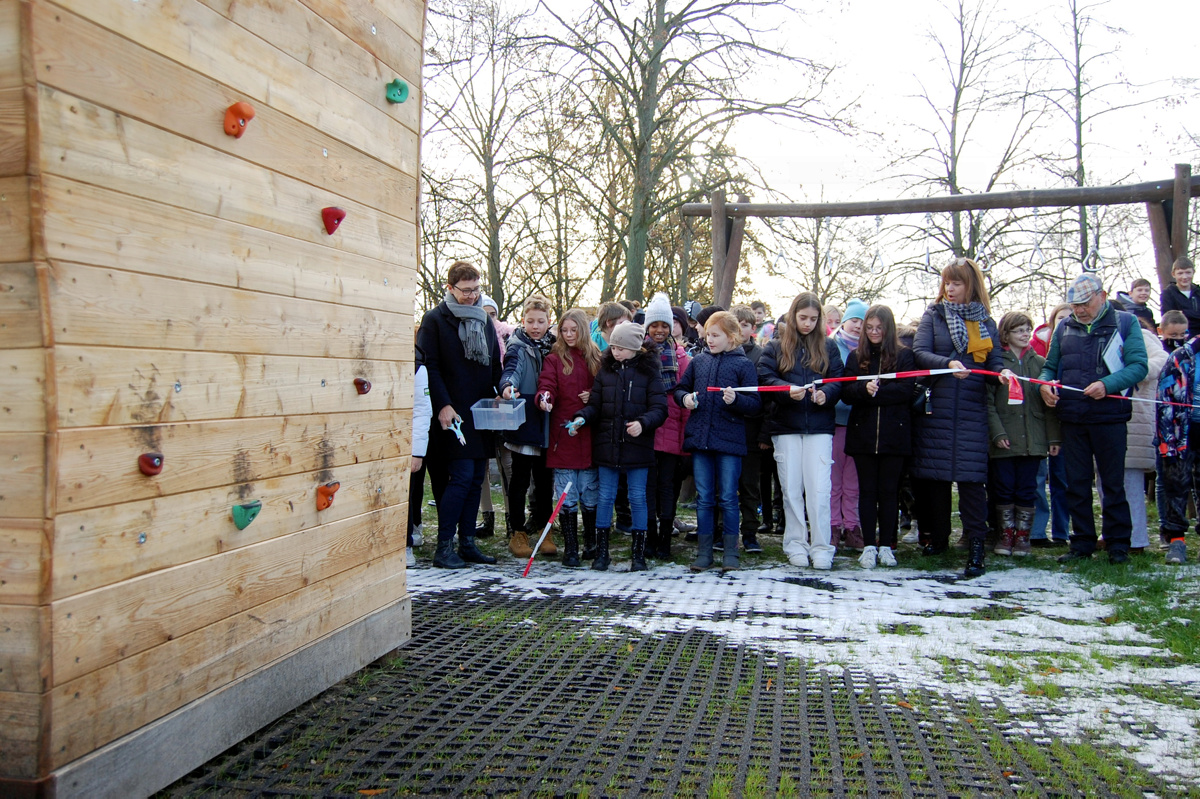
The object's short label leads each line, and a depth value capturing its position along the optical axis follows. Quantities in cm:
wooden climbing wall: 220
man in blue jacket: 638
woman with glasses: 621
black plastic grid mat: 277
